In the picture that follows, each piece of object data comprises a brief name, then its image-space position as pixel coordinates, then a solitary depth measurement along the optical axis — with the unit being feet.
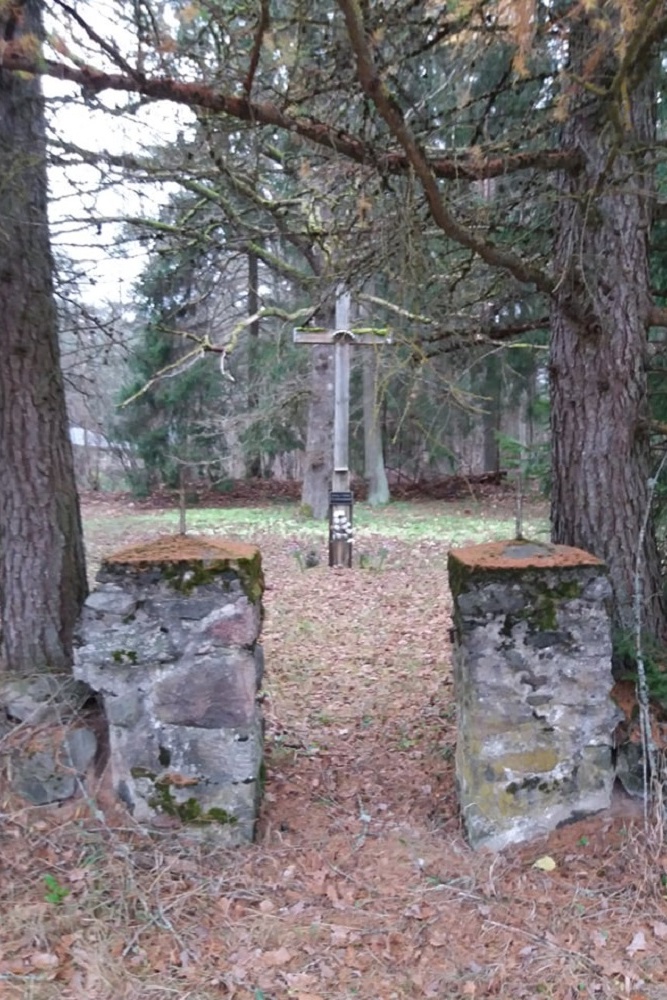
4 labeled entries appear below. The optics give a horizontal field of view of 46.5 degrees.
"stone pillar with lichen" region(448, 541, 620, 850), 11.57
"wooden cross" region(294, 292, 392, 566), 32.89
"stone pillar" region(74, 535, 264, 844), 11.57
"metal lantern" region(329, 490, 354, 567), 32.77
